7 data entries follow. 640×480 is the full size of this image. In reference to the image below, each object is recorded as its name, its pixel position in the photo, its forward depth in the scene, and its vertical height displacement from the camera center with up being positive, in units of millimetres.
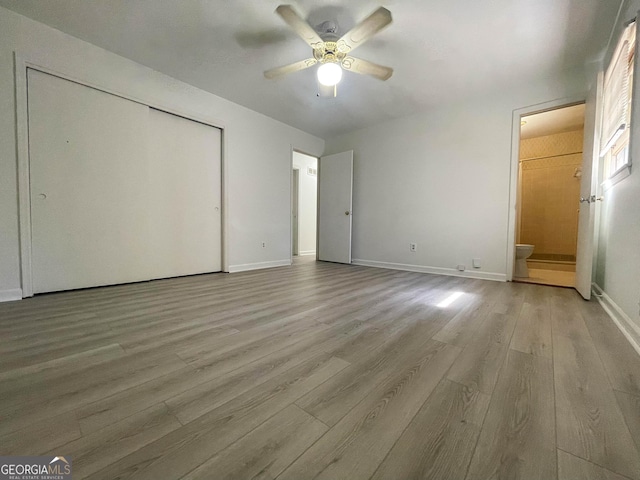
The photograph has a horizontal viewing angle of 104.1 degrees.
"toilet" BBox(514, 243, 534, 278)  3695 -390
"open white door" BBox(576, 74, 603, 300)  2318 +422
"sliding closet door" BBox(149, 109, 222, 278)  3080 +425
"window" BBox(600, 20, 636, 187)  1725 +987
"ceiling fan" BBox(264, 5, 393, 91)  1819 +1549
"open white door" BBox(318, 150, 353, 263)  4637 +441
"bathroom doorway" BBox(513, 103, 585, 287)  4609 +806
